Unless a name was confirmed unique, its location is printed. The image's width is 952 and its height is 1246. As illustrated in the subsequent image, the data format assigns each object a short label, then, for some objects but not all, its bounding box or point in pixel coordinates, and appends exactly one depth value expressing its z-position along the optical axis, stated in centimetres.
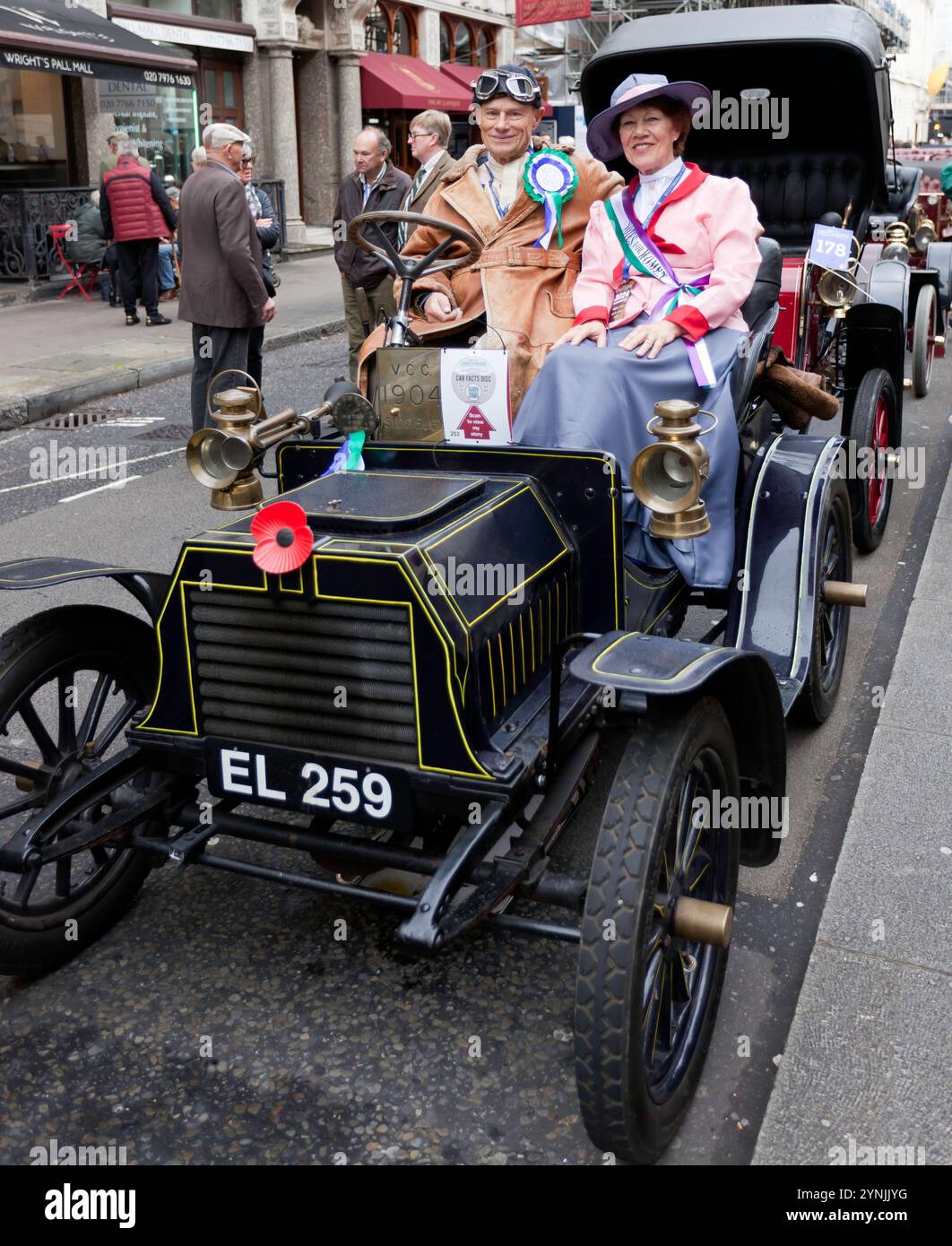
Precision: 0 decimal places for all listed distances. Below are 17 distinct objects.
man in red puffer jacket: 1283
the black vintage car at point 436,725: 241
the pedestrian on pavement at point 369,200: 864
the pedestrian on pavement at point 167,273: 1528
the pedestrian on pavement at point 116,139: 1345
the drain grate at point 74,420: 977
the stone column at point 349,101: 2173
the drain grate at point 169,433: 911
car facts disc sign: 356
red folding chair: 1530
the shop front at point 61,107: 1430
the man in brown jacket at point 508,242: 442
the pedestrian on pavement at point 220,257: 770
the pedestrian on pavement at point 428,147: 764
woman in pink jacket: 358
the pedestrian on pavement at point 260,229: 875
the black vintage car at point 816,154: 598
